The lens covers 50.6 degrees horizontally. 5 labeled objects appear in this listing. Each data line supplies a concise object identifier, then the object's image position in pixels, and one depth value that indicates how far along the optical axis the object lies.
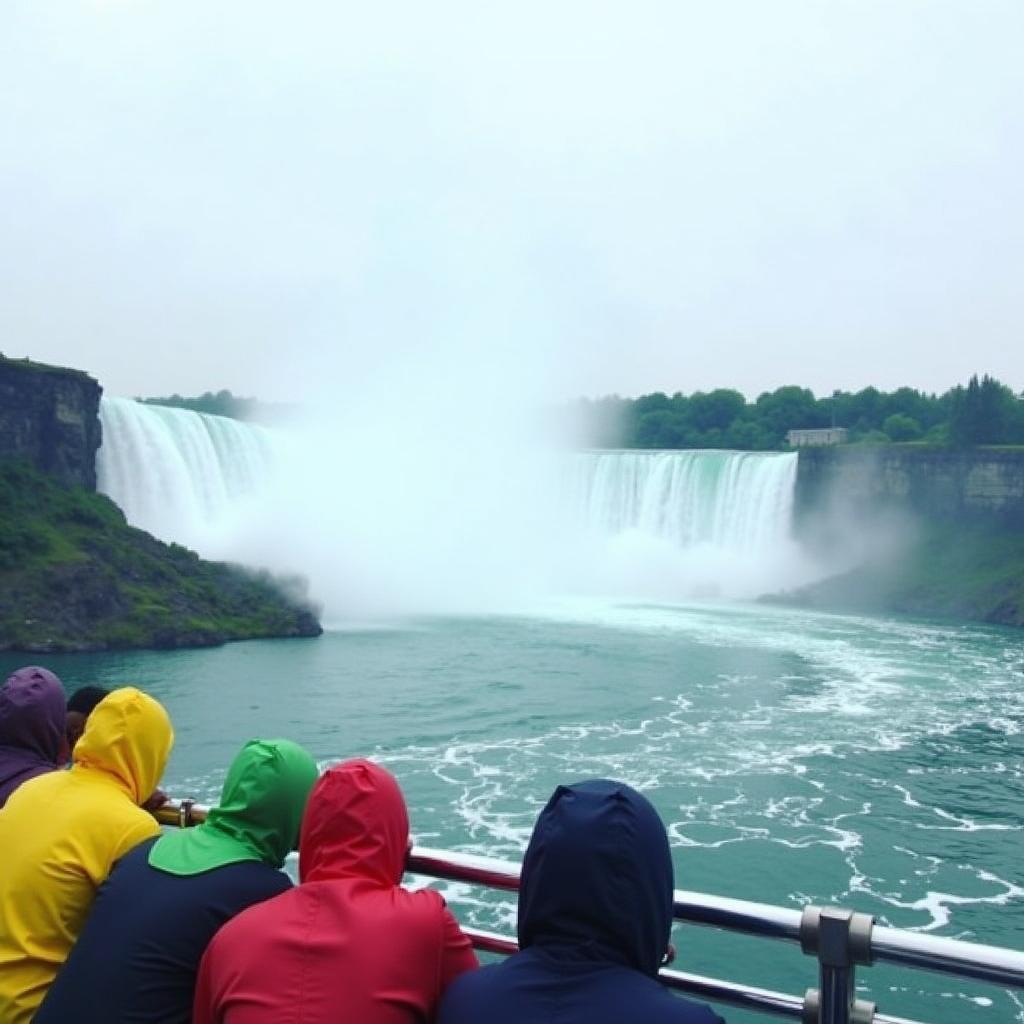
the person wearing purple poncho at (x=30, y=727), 3.25
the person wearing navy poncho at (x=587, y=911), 1.89
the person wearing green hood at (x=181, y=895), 2.29
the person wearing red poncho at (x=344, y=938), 1.99
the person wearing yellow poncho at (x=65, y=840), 2.51
